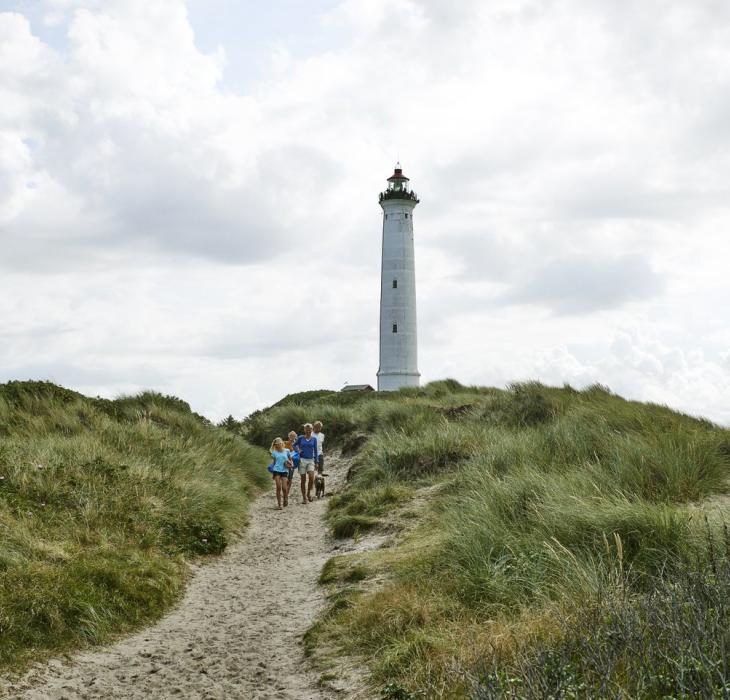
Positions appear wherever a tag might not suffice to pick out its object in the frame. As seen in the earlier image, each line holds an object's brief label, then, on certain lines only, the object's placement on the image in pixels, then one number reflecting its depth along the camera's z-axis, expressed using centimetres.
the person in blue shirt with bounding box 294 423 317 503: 1693
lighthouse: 4656
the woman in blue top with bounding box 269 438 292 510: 1573
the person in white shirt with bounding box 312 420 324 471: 1809
